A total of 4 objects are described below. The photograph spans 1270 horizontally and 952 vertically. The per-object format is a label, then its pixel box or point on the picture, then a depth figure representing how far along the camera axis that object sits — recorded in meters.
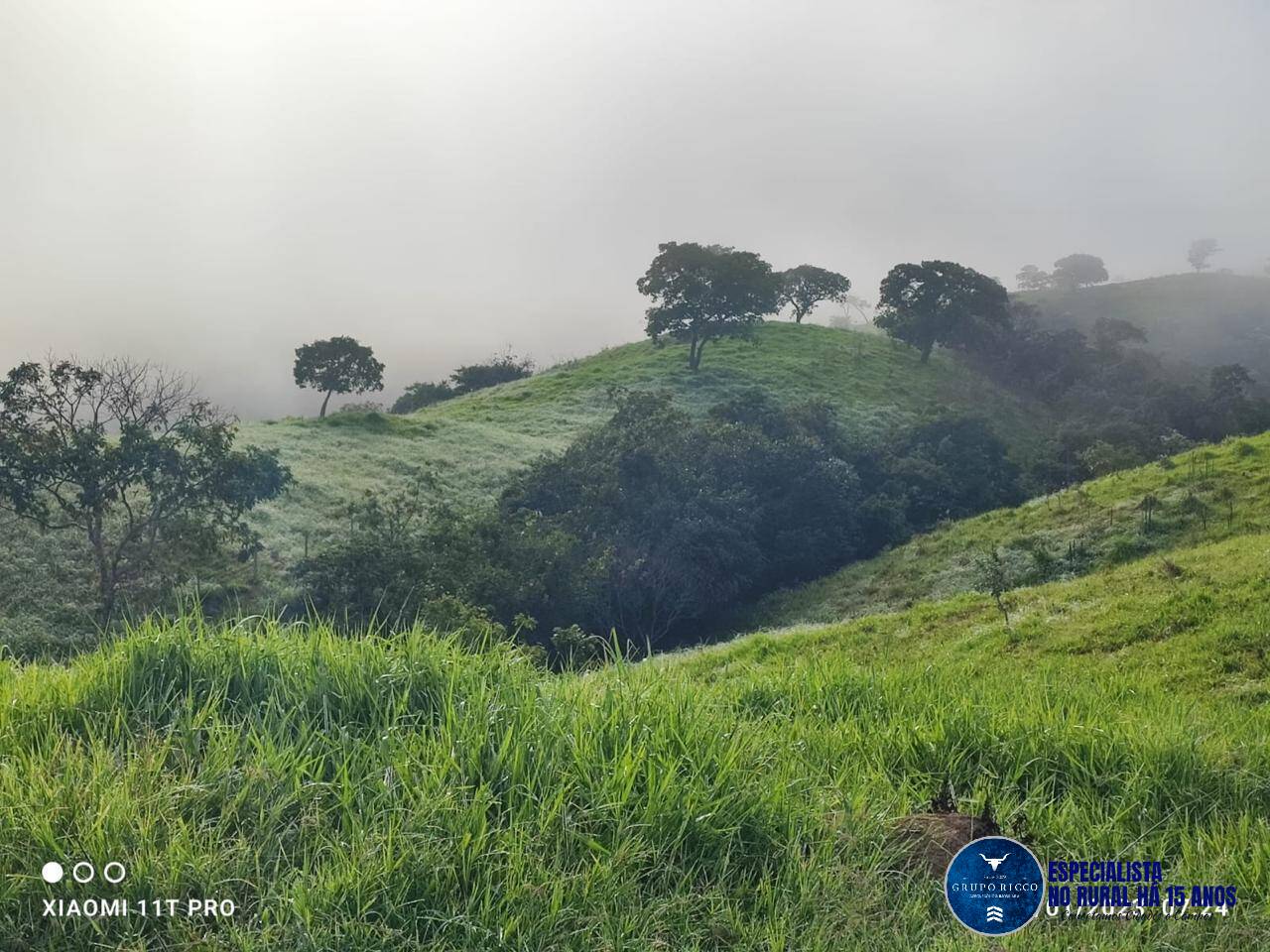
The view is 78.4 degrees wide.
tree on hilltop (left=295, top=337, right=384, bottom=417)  64.19
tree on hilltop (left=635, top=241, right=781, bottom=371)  73.31
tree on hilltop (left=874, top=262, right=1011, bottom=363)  80.19
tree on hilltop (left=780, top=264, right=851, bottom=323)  103.88
